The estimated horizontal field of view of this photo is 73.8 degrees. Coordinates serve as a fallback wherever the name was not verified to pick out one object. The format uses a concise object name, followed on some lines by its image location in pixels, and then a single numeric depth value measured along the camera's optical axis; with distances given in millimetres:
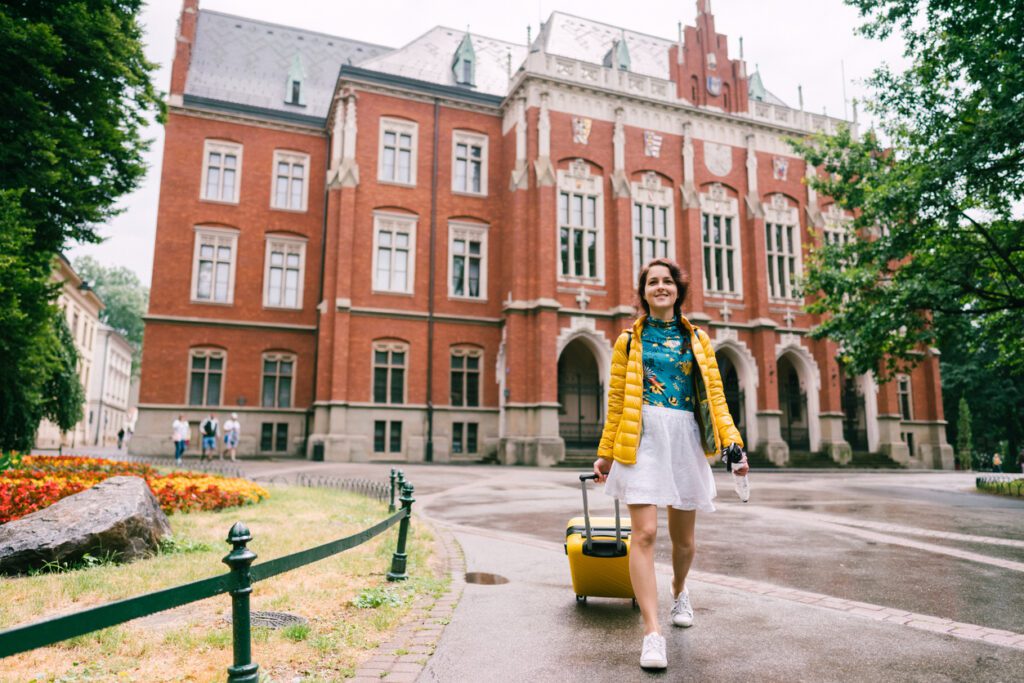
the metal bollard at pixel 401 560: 5535
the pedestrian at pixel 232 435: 22844
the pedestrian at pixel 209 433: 22734
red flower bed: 7051
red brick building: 24781
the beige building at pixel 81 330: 41778
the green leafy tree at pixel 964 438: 31250
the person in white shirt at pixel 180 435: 21688
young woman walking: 3701
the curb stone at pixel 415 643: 3461
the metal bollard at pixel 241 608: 2803
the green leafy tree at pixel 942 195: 11984
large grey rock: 5590
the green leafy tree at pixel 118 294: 65625
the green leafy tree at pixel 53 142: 11898
